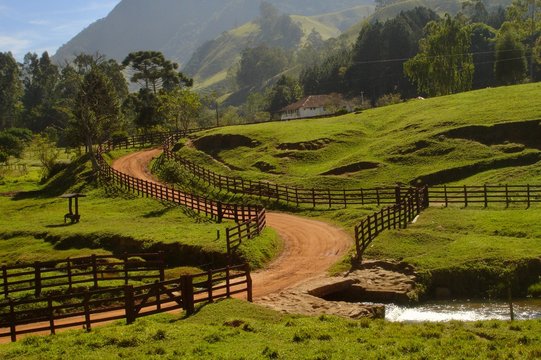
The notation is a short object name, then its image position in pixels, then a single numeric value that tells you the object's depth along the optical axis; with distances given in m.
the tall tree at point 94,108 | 67.56
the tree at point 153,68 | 104.31
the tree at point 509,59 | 96.00
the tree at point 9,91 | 145.50
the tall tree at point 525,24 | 106.38
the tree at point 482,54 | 121.38
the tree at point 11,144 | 98.89
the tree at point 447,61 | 93.50
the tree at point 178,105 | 93.06
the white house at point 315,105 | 125.59
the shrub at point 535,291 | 25.16
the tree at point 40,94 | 146.50
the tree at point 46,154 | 78.05
